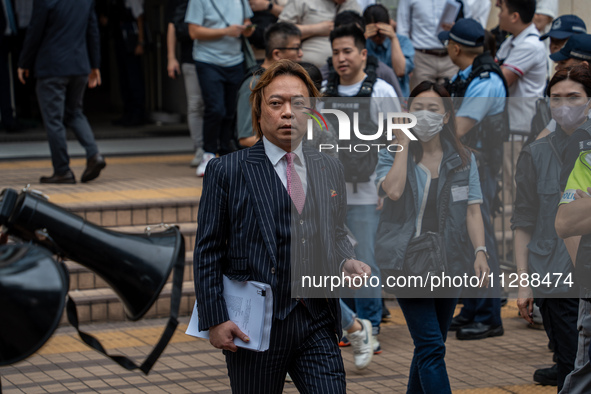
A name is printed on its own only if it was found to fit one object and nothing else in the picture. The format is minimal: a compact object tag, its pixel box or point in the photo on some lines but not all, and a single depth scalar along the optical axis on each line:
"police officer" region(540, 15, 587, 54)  11.31
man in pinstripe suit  6.08
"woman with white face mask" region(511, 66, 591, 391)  7.39
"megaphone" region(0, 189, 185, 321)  4.63
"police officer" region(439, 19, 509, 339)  11.30
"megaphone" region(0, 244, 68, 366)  4.02
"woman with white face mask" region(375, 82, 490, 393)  7.50
